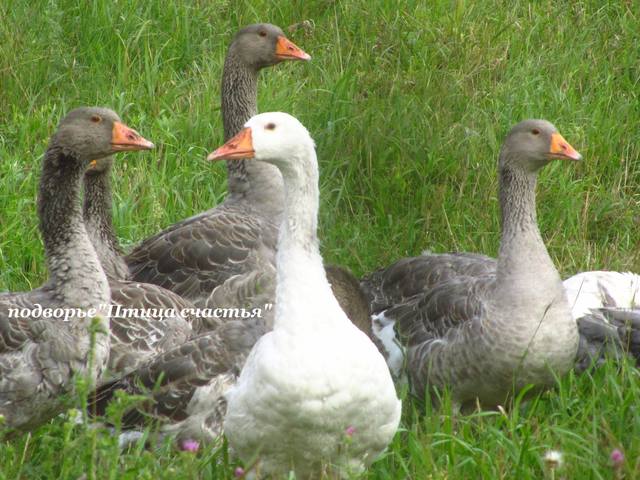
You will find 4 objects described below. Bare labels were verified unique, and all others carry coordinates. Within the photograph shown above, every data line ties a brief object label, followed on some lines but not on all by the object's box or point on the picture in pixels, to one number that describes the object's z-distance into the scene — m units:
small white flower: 9.03
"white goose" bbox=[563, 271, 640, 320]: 13.88
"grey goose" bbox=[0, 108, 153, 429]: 10.78
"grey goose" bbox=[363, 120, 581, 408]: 12.26
